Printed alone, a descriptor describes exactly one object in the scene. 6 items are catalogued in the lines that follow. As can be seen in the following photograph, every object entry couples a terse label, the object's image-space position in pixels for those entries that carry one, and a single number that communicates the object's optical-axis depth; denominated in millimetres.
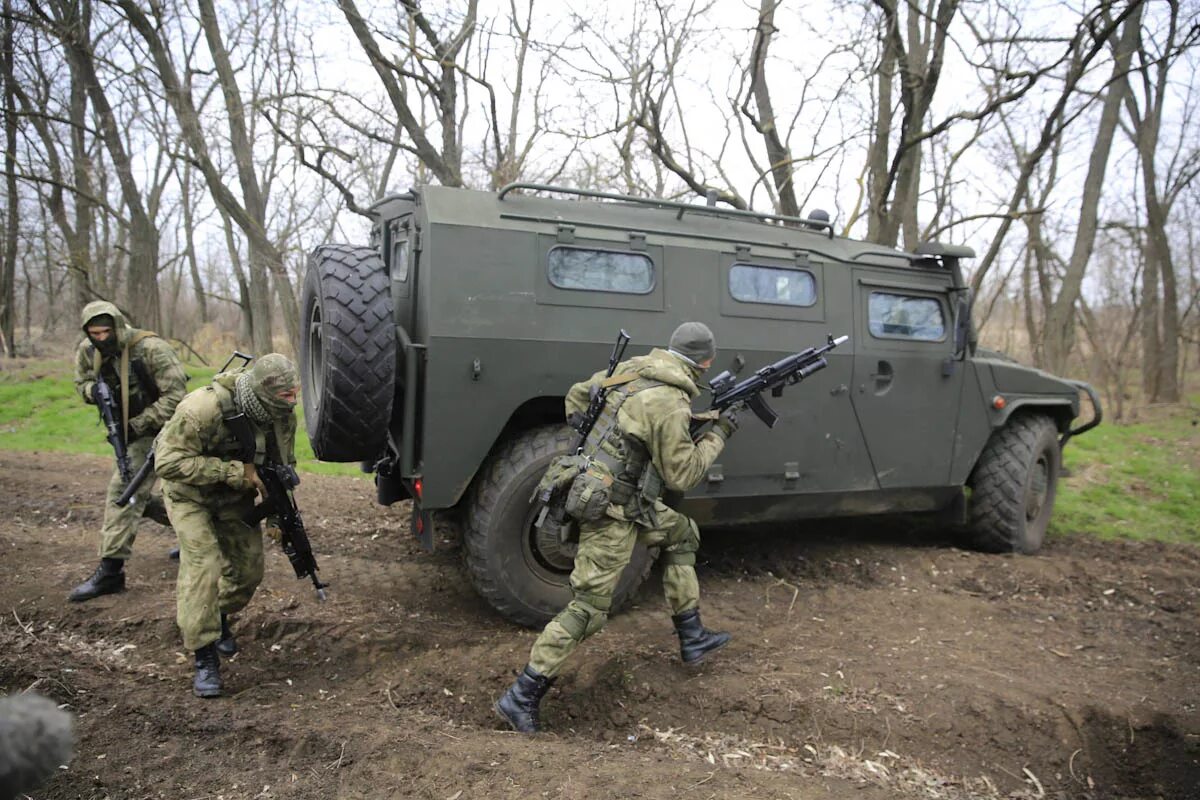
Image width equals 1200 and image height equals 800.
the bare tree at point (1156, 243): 14945
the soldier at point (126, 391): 4762
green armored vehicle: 4277
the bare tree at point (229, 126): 10875
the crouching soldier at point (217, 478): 3797
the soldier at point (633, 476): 3693
